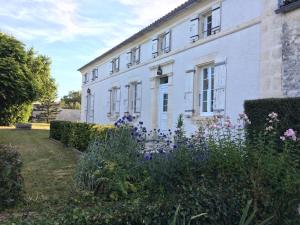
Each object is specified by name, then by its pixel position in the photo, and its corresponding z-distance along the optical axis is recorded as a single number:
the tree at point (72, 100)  42.09
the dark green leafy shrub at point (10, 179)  3.12
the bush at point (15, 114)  19.68
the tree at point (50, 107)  31.27
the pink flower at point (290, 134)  3.05
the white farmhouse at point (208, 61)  6.19
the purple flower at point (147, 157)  3.25
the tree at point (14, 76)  15.31
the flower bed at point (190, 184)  2.63
